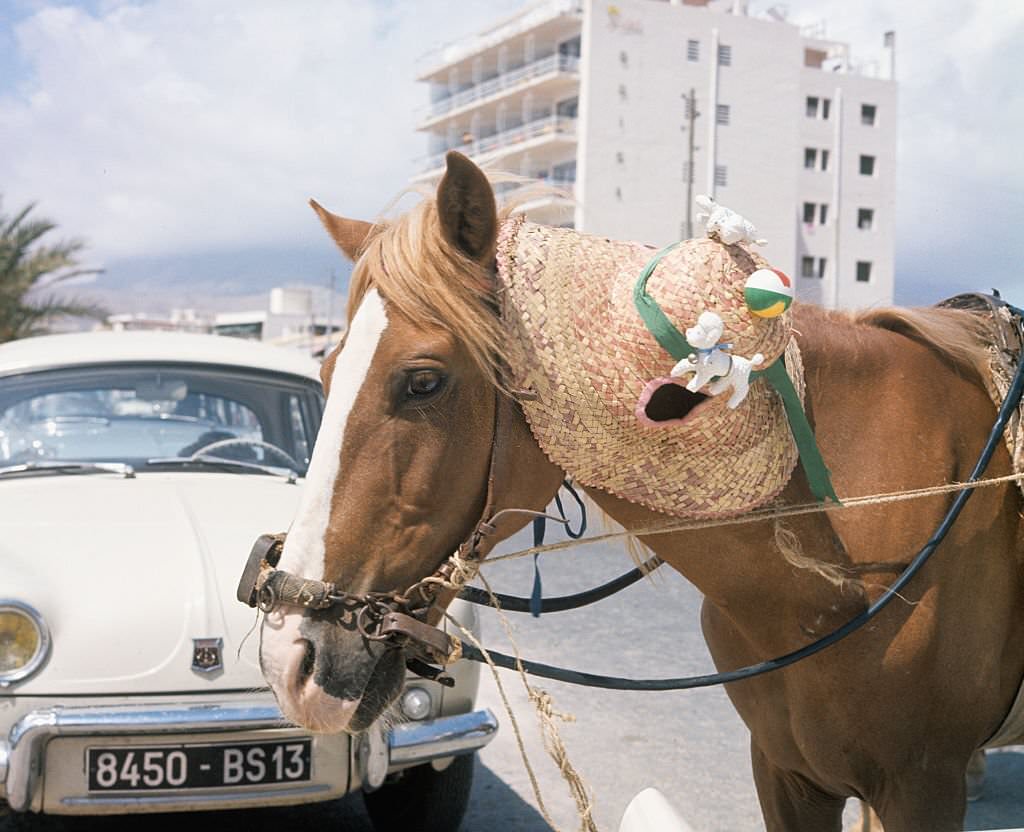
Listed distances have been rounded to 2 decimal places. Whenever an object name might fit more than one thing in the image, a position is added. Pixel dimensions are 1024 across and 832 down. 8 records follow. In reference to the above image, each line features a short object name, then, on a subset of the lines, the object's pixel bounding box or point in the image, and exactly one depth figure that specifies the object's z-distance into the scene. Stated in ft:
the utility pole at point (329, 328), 154.22
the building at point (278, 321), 171.63
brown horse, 6.05
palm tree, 78.38
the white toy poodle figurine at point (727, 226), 6.63
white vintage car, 10.40
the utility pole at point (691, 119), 119.03
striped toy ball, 6.33
